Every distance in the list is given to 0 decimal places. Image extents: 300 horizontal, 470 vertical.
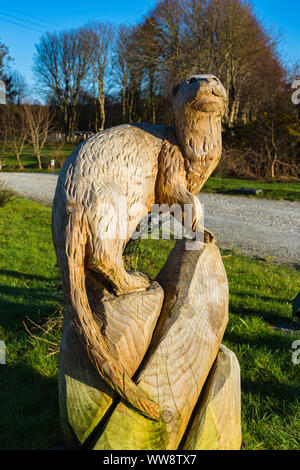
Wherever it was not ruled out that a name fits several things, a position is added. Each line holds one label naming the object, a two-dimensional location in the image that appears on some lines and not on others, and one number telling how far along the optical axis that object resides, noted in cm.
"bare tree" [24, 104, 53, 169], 2211
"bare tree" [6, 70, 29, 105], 2598
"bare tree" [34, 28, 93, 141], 2808
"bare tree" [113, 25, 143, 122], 1992
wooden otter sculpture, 148
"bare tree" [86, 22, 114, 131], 1933
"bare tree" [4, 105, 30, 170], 2154
